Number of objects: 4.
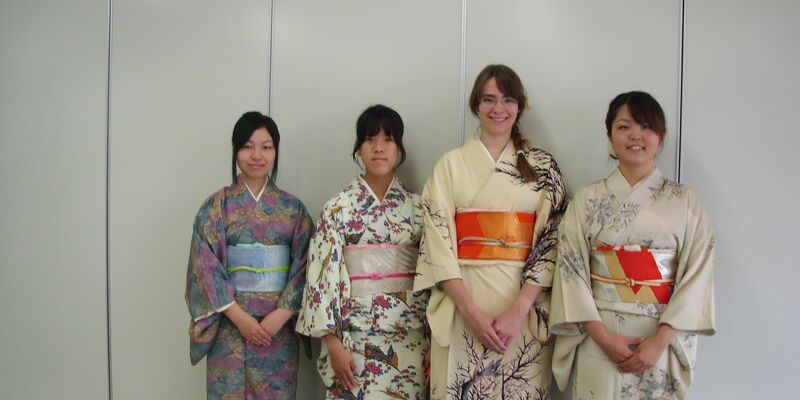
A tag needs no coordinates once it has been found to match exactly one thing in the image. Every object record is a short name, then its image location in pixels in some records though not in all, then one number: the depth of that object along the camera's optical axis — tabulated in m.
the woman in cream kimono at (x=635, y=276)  1.93
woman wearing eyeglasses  2.12
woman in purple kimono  2.38
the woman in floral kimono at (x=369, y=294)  2.28
